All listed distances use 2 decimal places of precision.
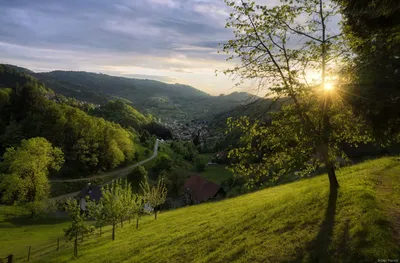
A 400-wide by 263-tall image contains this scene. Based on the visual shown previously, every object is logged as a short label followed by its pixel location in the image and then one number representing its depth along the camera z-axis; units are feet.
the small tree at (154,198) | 120.26
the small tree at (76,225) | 88.22
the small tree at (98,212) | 99.81
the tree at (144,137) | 452.84
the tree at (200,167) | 342.64
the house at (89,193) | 205.18
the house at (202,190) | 210.38
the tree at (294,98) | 43.75
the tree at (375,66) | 42.70
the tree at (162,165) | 302.23
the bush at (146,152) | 377.79
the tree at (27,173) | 164.25
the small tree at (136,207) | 105.40
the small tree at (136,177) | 245.49
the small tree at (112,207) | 95.04
